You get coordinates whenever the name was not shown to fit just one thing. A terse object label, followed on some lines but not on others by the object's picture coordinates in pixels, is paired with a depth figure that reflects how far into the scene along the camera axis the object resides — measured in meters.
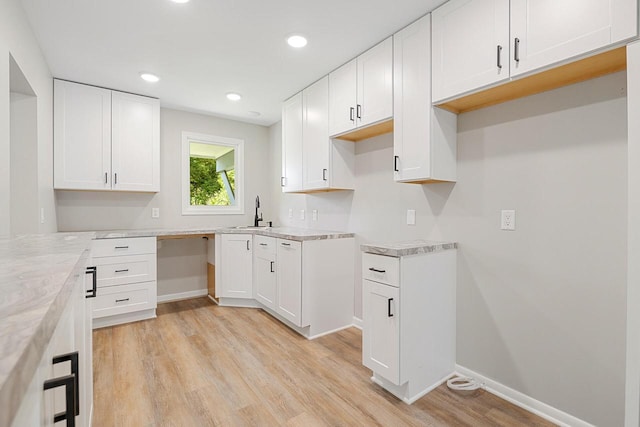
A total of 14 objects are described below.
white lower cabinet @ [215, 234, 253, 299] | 3.59
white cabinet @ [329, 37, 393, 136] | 2.38
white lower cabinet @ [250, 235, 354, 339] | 2.81
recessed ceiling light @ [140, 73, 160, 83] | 3.03
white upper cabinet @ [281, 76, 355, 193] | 3.04
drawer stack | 3.06
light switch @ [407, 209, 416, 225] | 2.53
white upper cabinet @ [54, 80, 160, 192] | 3.10
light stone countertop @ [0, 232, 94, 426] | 0.31
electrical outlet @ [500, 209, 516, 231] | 1.92
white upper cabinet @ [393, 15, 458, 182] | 2.08
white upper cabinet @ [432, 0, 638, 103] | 1.36
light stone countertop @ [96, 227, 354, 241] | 2.88
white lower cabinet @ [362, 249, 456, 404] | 1.89
